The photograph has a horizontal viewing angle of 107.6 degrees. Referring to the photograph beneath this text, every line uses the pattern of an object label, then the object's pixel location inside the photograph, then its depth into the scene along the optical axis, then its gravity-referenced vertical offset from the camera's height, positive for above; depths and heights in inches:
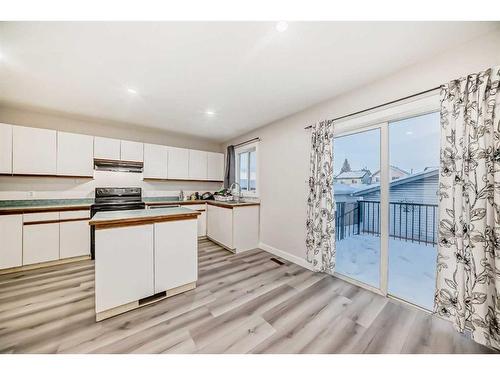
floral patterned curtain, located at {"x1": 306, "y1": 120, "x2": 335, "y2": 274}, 95.3 -7.6
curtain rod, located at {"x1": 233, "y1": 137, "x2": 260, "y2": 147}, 147.4 +39.4
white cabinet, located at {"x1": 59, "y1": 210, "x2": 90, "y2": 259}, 110.6 -30.9
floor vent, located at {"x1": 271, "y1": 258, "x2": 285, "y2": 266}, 115.3 -47.3
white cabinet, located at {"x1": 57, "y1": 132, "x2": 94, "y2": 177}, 118.7 +20.6
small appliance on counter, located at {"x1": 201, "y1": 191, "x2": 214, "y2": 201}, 177.9 -8.9
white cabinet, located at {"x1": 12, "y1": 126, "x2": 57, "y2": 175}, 107.7 +20.7
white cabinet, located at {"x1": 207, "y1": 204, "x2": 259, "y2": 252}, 132.2 -30.2
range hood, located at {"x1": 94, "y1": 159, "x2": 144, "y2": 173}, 130.6 +15.2
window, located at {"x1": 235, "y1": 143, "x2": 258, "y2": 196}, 157.9 +17.5
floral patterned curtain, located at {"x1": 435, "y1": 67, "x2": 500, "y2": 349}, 51.3 -5.0
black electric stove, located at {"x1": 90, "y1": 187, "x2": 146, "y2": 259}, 119.8 -11.1
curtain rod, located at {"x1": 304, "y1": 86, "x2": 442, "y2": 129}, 65.8 +36.2
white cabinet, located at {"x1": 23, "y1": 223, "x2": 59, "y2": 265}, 101.3 -33.3
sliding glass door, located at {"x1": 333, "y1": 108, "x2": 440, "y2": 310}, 73.7 -4.2
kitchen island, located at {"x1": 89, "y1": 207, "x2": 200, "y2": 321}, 63.8 -27.8
